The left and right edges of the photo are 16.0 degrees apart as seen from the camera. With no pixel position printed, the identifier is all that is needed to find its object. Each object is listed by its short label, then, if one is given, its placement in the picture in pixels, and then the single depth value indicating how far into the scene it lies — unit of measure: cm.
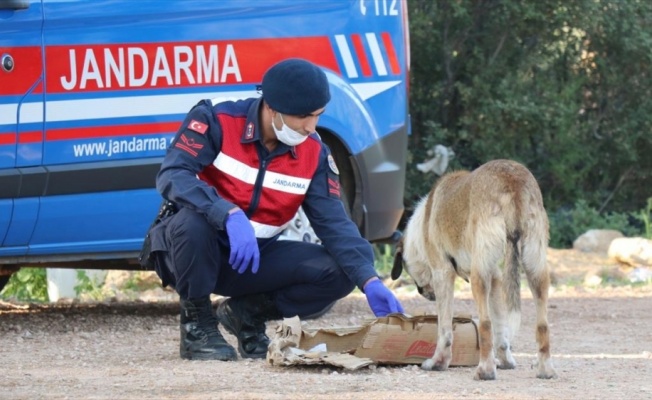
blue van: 1172
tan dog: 923
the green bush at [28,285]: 1727
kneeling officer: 975
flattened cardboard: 957
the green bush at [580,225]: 2510
